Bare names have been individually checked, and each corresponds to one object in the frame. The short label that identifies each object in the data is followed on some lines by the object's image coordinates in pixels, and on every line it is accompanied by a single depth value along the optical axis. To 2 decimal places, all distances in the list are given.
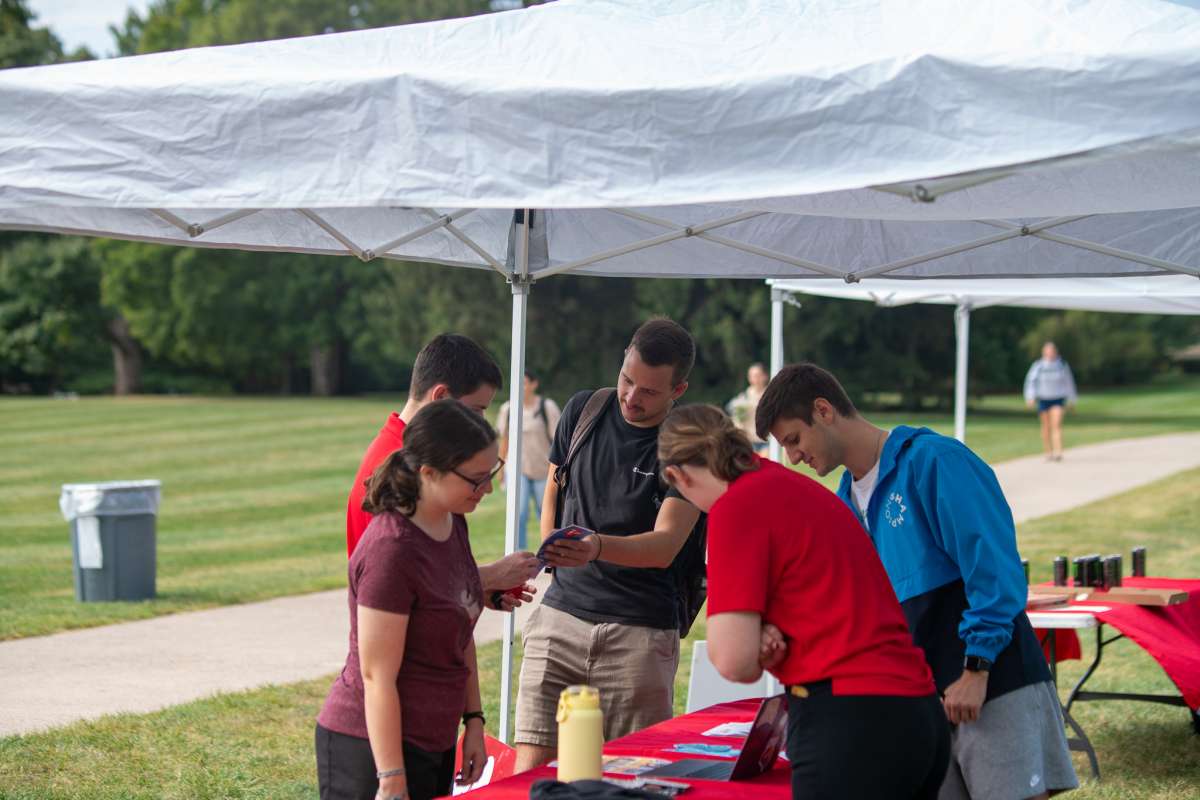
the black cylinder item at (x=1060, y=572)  7.16
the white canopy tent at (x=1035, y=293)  8.09
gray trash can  10.30
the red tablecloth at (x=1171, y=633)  6.14
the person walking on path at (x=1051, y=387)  21.36
